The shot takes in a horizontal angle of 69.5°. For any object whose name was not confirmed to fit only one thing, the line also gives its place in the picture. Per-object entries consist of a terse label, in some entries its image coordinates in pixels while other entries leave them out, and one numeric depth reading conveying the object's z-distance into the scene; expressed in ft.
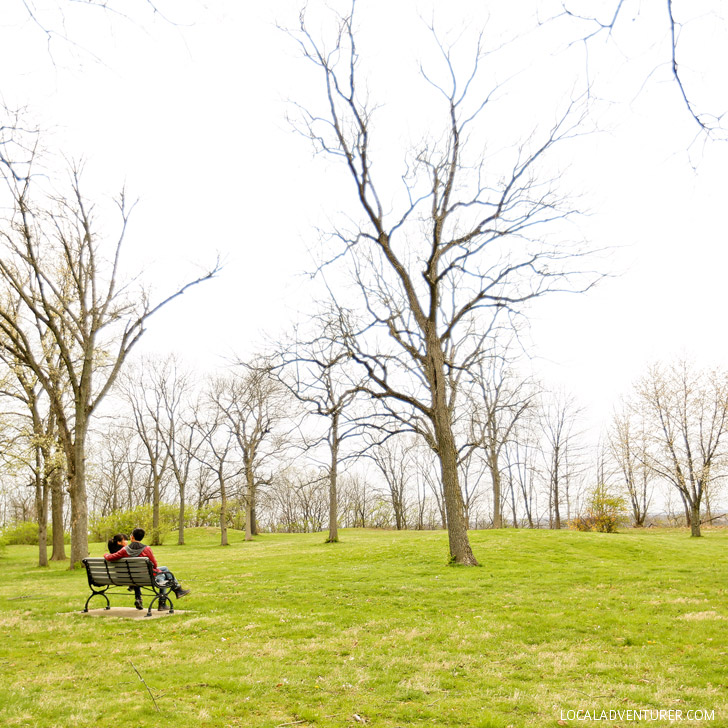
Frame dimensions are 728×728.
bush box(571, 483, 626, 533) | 106.83
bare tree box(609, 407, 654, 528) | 109.19
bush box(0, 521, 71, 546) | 132.16
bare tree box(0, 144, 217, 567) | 54.85
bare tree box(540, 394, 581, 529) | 142.62
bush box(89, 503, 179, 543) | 119.14
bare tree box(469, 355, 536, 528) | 101.30
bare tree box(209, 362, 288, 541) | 119.85
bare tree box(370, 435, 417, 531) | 178.09
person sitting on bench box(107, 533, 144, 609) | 30.63
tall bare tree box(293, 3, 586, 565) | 48.78
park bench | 28.58
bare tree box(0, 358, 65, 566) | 59.52
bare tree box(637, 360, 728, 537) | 97.96
